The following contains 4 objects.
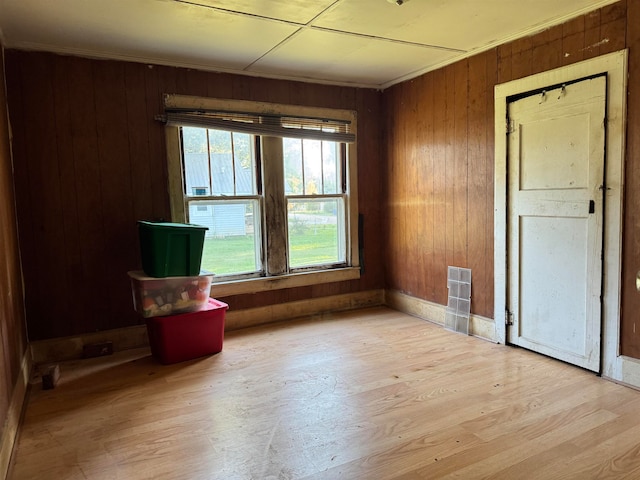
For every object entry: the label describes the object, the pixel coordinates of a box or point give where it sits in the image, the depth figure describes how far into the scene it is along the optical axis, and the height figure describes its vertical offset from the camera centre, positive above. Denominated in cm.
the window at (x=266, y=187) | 391 +17
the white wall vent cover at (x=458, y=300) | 394 -93
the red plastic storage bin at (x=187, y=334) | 333 -99
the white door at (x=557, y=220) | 290 -17
